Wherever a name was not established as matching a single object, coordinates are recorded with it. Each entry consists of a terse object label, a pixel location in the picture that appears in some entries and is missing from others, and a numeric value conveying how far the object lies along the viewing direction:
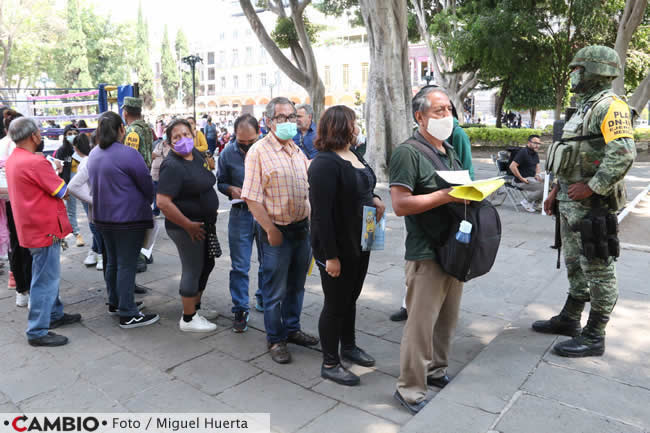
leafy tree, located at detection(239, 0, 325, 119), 15.65
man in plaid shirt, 3.60
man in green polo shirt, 2.89
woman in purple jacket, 4.30
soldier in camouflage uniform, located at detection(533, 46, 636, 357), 3.38
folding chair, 9.93
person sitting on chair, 9.67
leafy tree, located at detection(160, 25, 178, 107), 82.50
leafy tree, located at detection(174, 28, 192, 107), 81.88
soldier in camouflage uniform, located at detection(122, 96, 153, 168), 5.54
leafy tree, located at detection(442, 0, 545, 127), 19.05
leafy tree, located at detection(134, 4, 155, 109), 74.25
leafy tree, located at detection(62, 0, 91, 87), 48.34
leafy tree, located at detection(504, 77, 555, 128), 31.44
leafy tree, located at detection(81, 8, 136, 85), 49.47
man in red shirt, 4.00
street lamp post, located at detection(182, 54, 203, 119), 26.14
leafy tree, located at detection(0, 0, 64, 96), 30.48
